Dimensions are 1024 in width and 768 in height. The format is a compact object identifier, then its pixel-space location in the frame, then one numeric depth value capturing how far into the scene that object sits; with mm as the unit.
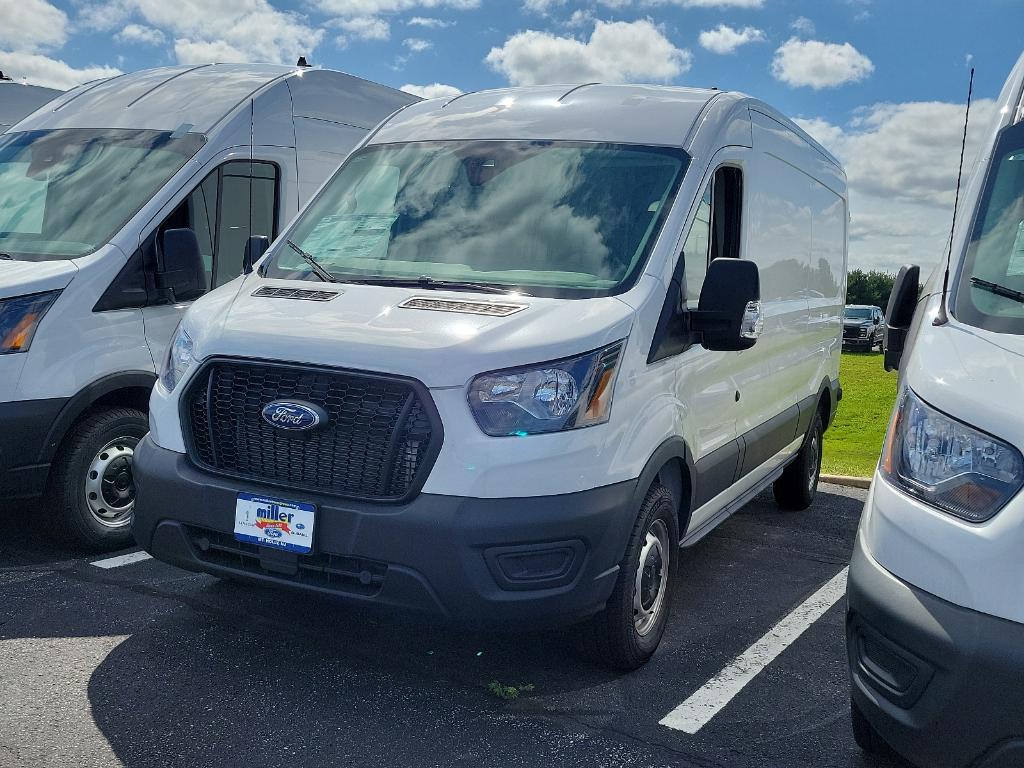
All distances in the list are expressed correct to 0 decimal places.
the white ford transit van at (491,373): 3641
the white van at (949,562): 2674
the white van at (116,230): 5207
